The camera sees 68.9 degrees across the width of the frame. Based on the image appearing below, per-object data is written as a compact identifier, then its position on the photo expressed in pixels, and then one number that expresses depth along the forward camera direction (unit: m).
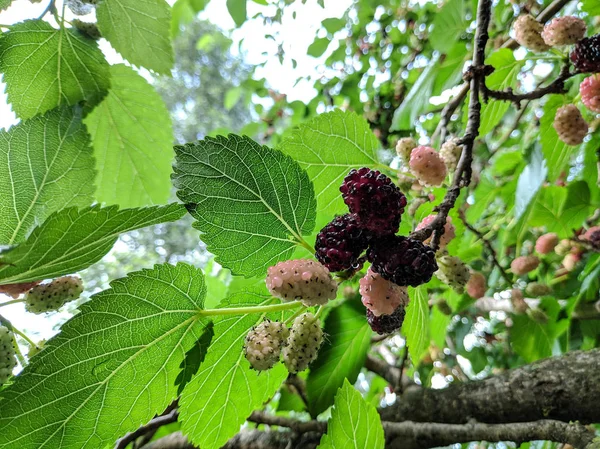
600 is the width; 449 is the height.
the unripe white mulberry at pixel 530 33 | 0.23
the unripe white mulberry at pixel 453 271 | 0.17
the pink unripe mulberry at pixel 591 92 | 0.23
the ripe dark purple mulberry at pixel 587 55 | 0.20
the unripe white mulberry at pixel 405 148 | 0.21
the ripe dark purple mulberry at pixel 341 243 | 0.13
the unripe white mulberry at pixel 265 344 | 0.13
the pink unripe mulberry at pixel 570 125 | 0.24
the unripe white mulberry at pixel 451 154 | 0.20
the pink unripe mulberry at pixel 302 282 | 0.13
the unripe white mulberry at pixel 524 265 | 0.33
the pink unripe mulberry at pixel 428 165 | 0.18
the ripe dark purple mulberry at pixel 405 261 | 0.12
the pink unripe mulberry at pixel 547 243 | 0.35
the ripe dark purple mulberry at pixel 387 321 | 0.15
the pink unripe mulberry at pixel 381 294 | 0.14
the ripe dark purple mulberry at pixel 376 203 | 0.13
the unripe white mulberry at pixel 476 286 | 0.31
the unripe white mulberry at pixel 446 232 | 0.17
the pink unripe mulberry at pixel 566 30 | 0.22
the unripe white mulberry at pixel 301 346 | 0.14
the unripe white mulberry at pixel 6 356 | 0.14
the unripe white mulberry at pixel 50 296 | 0.16
